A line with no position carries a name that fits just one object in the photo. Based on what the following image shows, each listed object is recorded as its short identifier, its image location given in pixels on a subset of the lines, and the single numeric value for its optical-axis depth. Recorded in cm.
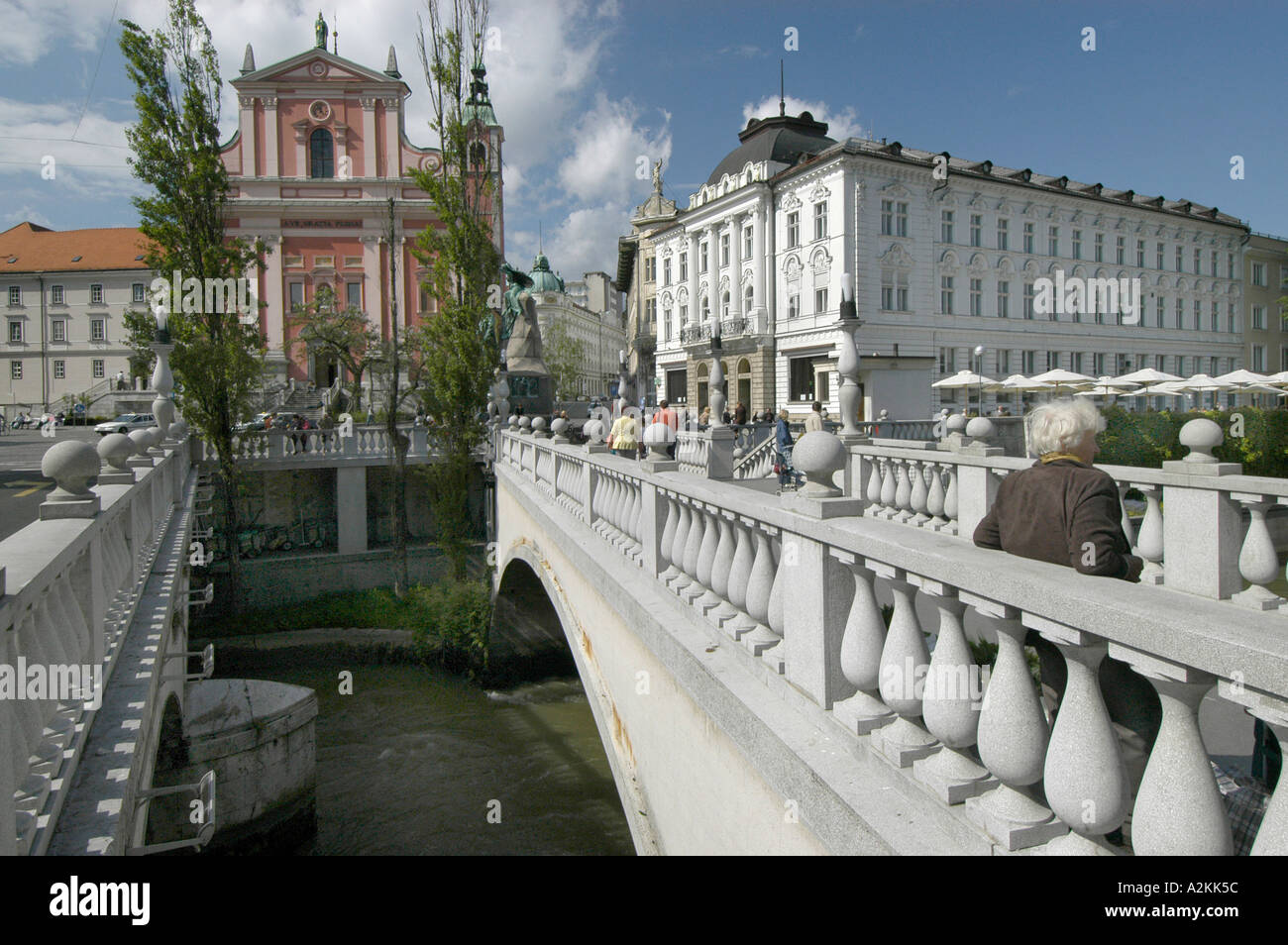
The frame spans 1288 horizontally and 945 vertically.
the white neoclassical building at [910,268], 3916
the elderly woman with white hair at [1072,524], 209
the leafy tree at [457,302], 2150
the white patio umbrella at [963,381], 2809
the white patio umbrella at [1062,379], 2734
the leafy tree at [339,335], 4050
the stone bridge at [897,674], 173
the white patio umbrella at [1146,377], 2675
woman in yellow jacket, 1341
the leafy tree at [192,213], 1981
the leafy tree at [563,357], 6844
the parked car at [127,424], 3706
